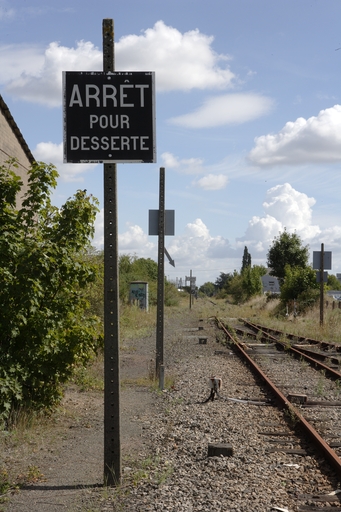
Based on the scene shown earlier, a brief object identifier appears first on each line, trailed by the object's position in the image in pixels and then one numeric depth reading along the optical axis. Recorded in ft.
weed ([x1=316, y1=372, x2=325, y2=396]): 40.13
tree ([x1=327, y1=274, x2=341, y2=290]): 431.43
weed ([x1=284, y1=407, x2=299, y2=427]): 30.40
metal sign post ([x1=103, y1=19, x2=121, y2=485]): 21.17
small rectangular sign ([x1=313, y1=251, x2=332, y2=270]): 104.90
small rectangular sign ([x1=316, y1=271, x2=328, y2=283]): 104.48
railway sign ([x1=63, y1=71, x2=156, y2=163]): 20.92
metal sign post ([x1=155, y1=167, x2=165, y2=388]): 43.32
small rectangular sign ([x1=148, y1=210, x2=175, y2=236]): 44.01
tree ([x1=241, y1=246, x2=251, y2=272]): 531.09
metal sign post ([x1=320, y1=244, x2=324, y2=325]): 103.50
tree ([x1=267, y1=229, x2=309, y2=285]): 233.35
